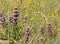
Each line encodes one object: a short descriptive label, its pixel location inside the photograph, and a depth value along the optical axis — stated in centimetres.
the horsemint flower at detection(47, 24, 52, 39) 351
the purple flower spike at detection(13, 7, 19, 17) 387
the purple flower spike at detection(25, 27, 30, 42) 353
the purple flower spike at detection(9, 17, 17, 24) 402
